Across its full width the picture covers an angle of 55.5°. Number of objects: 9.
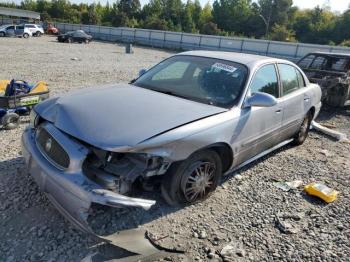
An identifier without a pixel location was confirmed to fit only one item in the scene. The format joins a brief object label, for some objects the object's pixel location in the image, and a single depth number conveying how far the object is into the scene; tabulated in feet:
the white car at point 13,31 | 115.34
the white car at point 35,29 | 123.85
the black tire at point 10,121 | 17.91
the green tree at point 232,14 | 220.43
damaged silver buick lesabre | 9.50
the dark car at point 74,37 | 109.81
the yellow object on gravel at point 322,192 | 13.58
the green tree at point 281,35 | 164.14
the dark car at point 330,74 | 27.25
